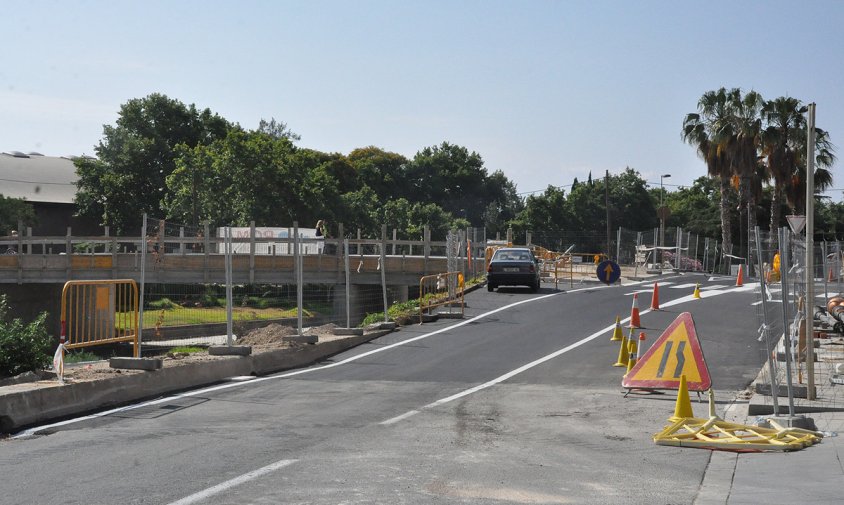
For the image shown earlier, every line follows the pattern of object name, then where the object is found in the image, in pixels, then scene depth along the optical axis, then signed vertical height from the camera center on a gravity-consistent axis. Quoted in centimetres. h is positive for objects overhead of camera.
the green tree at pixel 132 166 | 7981 +672
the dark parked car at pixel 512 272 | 3381 -75
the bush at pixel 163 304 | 2761 -160
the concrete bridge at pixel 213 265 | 4041 -71
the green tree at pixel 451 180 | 11138 +800
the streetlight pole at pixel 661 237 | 5106 +75
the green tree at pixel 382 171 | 10412 +847
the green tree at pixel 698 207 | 8105 +456
